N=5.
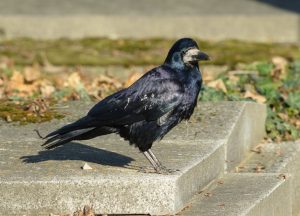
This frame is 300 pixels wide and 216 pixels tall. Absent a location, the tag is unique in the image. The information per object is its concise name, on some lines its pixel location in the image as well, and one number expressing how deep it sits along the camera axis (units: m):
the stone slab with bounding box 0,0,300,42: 30.55
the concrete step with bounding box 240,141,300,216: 16.77
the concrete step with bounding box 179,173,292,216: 13.70
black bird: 13.88
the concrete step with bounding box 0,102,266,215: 13.37
